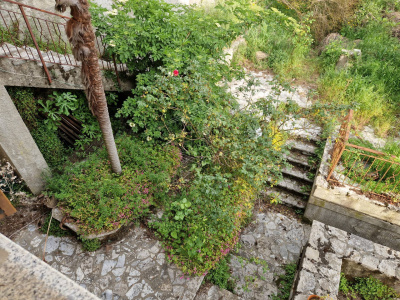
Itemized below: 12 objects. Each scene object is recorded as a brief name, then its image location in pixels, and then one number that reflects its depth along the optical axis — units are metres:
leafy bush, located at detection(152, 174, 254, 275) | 4.11
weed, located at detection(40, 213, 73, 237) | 4.62
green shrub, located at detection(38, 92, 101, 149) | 4.95
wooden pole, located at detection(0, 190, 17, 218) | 4.53
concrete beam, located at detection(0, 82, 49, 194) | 4.12
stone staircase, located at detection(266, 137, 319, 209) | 6.04
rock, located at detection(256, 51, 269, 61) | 9.66
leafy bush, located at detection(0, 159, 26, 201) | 4.48
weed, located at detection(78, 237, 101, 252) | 4.36
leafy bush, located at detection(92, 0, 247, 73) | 4.47
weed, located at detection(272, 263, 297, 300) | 4.34
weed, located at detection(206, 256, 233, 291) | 4.34
